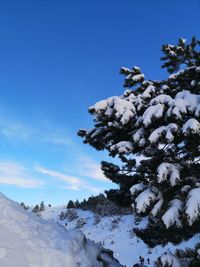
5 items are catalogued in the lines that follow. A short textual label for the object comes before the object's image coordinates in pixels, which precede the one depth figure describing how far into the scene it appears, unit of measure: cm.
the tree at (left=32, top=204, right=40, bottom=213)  5653
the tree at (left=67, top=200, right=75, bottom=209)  5942
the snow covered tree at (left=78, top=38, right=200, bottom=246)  632
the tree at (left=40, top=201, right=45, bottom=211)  6114
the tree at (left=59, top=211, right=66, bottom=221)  4814
